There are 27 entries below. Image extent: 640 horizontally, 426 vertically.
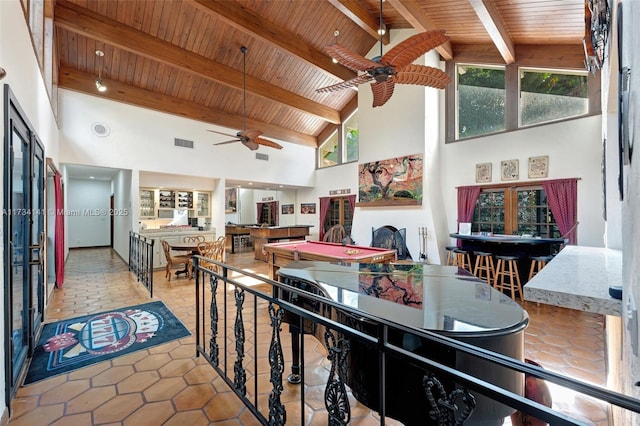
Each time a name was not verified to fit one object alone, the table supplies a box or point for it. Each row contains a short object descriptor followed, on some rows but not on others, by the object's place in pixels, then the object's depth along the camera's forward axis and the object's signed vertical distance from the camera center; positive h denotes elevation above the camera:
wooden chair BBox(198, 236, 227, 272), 5.67 -0.81
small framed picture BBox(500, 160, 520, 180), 5.77 +0.83
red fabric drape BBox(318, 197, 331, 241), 9.95 +0.02
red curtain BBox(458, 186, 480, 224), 6.30 +0.21
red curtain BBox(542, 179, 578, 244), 5.09 +0.12
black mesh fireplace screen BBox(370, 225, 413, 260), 6.73 -0.72
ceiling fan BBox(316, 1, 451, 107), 3.07 +1.82
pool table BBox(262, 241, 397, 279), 3.69 -0.60
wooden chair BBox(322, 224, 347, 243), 8.83 -0.75
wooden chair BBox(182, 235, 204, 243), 7.24 -0.72
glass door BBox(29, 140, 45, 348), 2.74 -0.29
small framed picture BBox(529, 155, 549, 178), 5.43 +0.85
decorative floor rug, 2.49 -1.34
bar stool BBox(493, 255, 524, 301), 4.61 -1.10
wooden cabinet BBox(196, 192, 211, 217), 8.70 +0.21
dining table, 5.72 -0.76
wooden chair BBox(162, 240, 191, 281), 5.74 -1.02
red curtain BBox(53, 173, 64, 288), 4.75 -0.40
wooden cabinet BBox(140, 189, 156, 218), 7.88 +0.23
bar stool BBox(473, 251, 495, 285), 4.99 -1.01
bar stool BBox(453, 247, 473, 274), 5.57 -0.97
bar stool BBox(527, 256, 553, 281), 4.58 -0.88
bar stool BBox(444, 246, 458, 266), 5.86 -1.00
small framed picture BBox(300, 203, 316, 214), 10.48 +0.10
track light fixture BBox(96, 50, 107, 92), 5.56 +3.05
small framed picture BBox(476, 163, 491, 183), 6.13 +0.83
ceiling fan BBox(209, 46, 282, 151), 5.79 +1.53
